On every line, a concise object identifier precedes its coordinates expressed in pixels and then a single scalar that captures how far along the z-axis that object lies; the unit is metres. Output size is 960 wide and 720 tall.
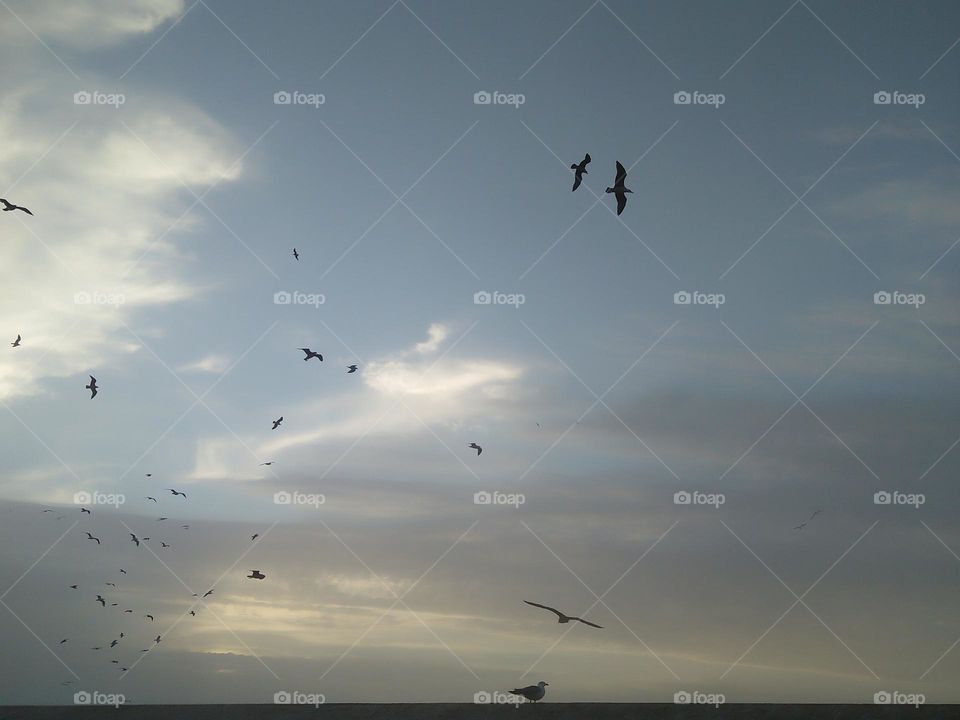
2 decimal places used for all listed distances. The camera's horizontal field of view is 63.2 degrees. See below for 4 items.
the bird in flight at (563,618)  23.25
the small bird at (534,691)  24.44
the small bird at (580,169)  20.75
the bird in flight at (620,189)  20.77
